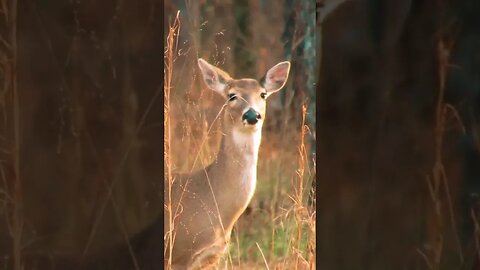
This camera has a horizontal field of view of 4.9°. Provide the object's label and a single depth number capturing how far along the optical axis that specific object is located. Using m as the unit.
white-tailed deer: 21.87
